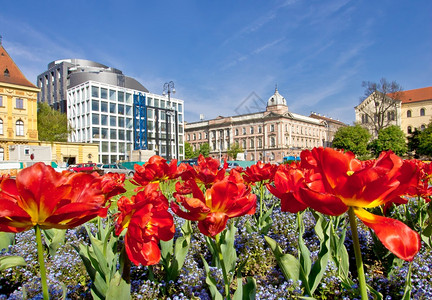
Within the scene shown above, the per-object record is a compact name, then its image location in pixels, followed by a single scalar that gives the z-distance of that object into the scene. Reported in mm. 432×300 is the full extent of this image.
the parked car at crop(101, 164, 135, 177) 24916
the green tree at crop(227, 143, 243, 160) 65250
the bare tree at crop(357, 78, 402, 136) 41750
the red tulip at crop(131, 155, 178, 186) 2486
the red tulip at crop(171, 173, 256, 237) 1153
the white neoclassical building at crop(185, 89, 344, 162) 65500
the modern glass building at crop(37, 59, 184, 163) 51719
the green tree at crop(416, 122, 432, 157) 38969
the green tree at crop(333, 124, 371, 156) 49844
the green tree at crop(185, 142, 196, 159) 71125
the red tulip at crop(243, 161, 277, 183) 2715
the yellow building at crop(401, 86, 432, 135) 64688
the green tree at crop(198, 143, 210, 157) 69831
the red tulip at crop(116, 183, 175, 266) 1097
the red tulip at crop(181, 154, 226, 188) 2025
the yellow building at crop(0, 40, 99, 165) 34094
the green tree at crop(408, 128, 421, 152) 47903
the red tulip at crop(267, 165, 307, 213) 1078
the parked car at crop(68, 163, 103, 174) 27639
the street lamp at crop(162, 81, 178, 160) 29580
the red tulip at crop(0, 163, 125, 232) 864
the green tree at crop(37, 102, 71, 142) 40656
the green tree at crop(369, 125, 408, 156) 45128
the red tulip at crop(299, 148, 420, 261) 754
